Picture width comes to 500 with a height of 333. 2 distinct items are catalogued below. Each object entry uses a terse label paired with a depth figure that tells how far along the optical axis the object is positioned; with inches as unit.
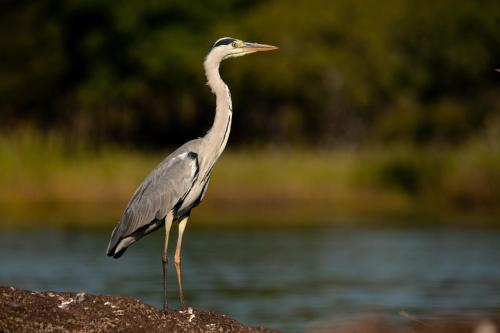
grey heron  742.5
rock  609.6
